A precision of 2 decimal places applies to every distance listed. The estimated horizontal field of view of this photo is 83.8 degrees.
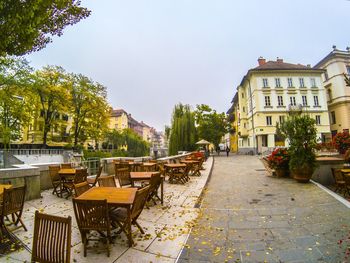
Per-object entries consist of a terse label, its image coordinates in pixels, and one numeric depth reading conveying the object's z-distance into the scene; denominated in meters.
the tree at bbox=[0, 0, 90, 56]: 3.09
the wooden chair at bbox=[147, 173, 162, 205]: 4.96
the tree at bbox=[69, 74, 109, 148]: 27.45
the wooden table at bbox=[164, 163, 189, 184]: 8.86
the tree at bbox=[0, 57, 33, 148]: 21.50
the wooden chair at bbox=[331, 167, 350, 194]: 7.00
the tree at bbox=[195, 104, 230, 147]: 34.78
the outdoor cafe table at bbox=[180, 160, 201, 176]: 11.08
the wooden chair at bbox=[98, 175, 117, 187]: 4.52
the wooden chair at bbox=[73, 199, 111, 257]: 2.87
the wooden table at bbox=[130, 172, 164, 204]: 6.02
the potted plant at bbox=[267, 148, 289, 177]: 10.12
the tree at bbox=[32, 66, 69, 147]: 25.19
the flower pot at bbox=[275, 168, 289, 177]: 10.27
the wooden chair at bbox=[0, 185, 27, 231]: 3.33
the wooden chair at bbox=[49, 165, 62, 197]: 6.38
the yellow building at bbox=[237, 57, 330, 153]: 31.11
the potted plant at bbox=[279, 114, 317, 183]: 8.29
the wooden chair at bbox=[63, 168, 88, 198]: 5.84
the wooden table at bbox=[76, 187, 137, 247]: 3.15
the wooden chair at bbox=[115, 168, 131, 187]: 6.72
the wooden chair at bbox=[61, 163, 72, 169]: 7.78
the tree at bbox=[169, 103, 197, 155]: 24.33
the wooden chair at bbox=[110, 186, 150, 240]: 3.22
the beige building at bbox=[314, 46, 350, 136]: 31.05
